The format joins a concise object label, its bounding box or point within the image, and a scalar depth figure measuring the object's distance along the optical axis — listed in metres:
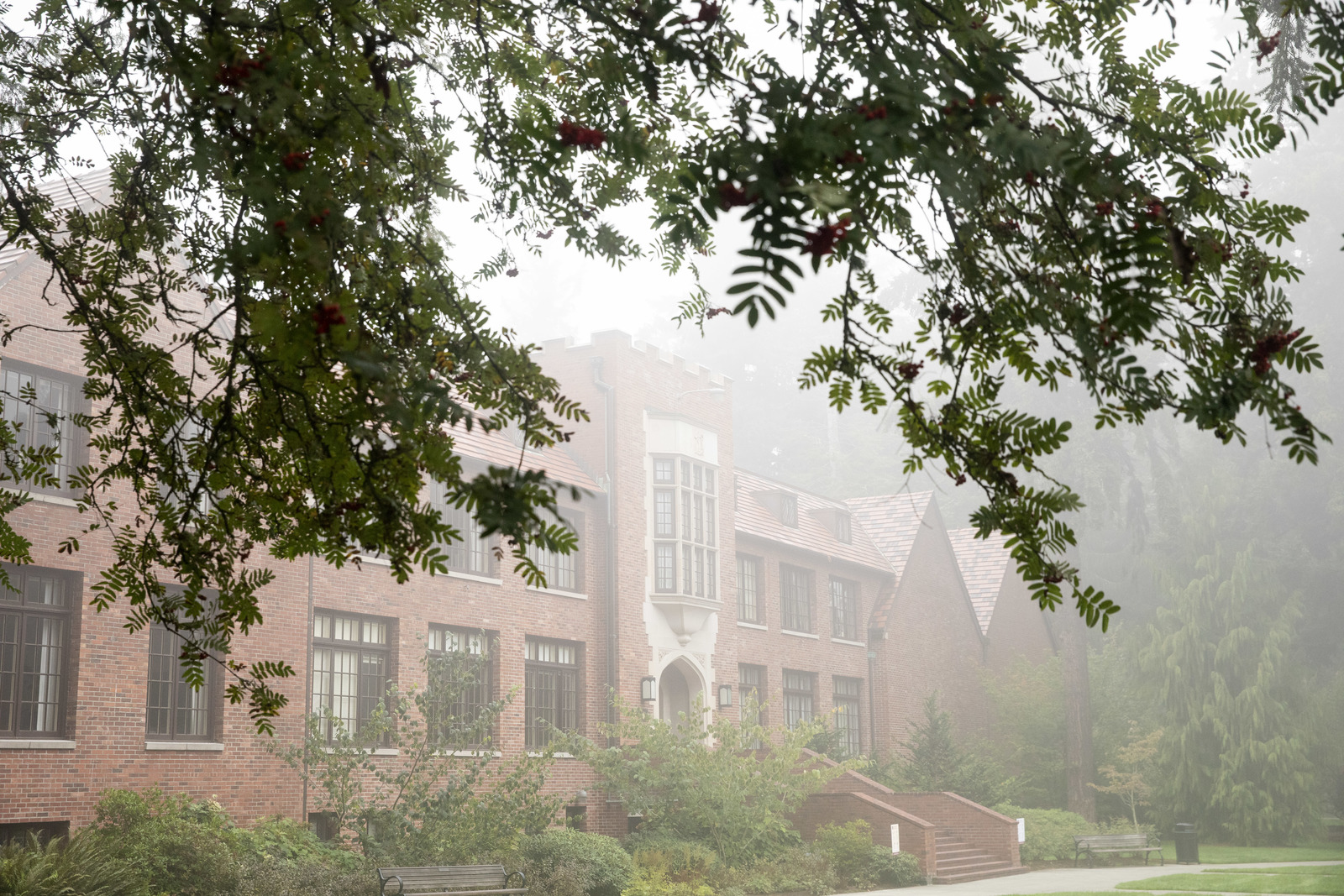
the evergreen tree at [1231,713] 29.09
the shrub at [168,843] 13.24
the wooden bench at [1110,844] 25.09
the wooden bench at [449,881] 14.17
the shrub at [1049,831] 25.78
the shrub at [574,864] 16.11
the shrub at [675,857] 18.16
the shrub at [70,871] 11.06
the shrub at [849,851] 20.50
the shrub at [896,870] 20.66
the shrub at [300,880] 13.34
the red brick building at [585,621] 14.94
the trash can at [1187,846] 24.94
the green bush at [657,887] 16.47
